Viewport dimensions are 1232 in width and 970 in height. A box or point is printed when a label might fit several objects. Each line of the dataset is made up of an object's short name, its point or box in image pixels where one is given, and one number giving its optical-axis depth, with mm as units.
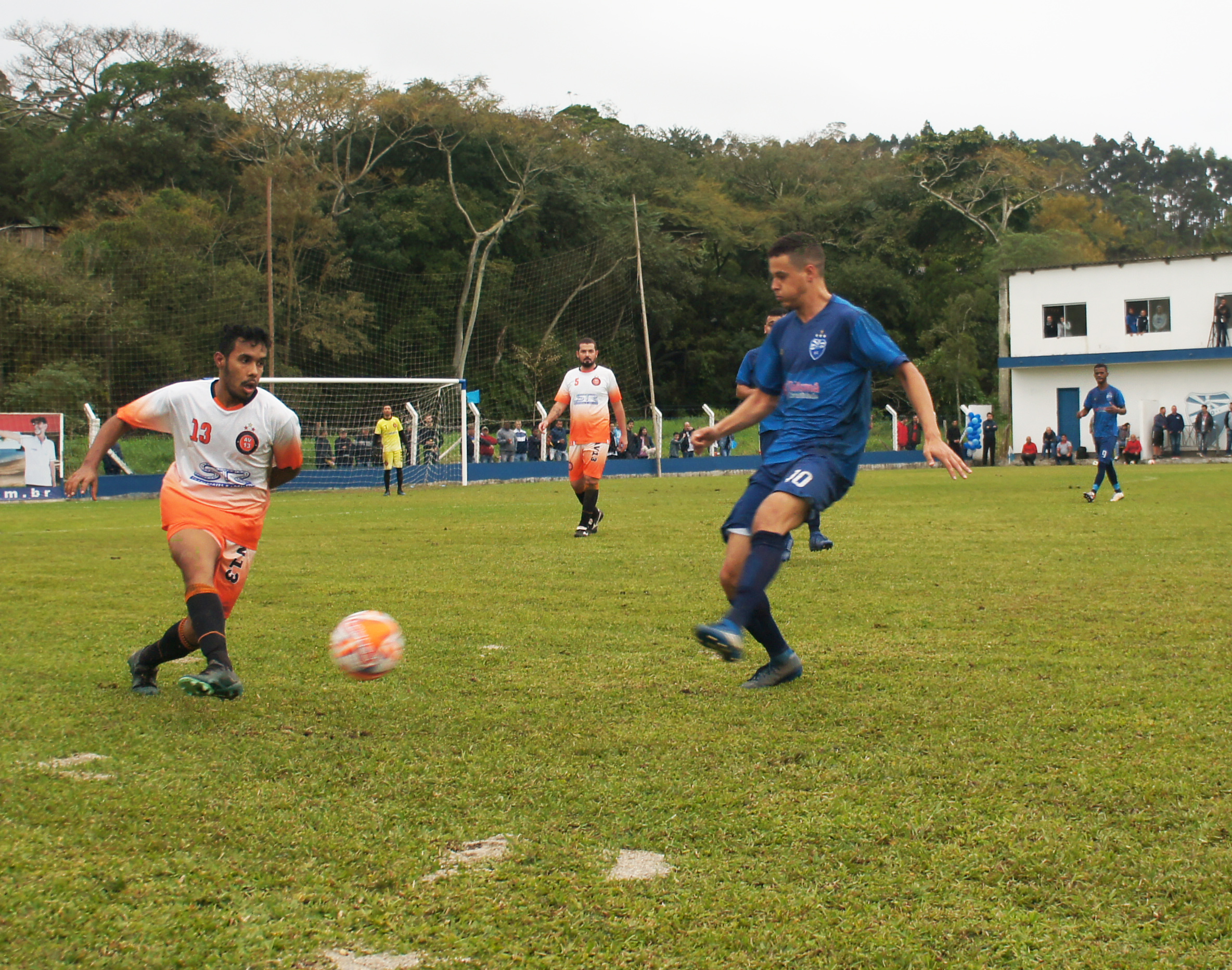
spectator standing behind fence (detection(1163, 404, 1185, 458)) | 39750
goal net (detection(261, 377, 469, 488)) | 27031
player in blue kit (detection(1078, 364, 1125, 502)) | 16438
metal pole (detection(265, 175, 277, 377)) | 30250
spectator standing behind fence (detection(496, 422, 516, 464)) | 33688
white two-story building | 41438
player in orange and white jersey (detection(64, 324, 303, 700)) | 4961
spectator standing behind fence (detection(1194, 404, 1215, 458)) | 39781
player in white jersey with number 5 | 12773
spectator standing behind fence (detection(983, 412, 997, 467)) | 39719
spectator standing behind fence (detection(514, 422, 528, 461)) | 33594
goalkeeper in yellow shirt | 23828
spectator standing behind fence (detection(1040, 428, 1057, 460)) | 41094
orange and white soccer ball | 4598
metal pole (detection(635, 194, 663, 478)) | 33000
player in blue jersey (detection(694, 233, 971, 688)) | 4938
